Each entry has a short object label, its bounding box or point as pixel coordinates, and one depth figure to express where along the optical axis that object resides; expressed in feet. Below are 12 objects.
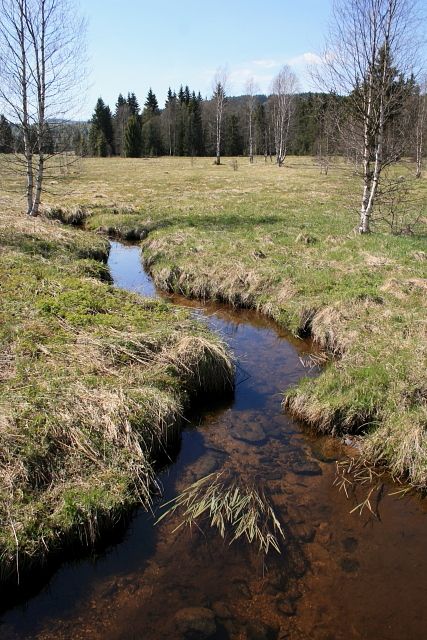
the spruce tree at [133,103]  309.88
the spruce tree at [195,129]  256.52
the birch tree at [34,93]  61.36
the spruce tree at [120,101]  302.99
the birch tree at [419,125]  133.39
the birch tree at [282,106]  196.41
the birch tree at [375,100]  53.93
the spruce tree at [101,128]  256.11
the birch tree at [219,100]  206.01
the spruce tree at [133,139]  241.14
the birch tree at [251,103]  217.62
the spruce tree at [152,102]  310.74
